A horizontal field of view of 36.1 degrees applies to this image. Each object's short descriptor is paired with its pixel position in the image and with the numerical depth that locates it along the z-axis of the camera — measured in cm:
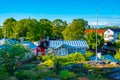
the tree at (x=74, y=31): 3992
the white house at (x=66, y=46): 2833
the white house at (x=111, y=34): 5683
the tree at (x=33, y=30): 3867
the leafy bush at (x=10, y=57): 1129
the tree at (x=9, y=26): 4397
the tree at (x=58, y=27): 4539
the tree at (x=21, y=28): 4181
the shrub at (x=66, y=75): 993
